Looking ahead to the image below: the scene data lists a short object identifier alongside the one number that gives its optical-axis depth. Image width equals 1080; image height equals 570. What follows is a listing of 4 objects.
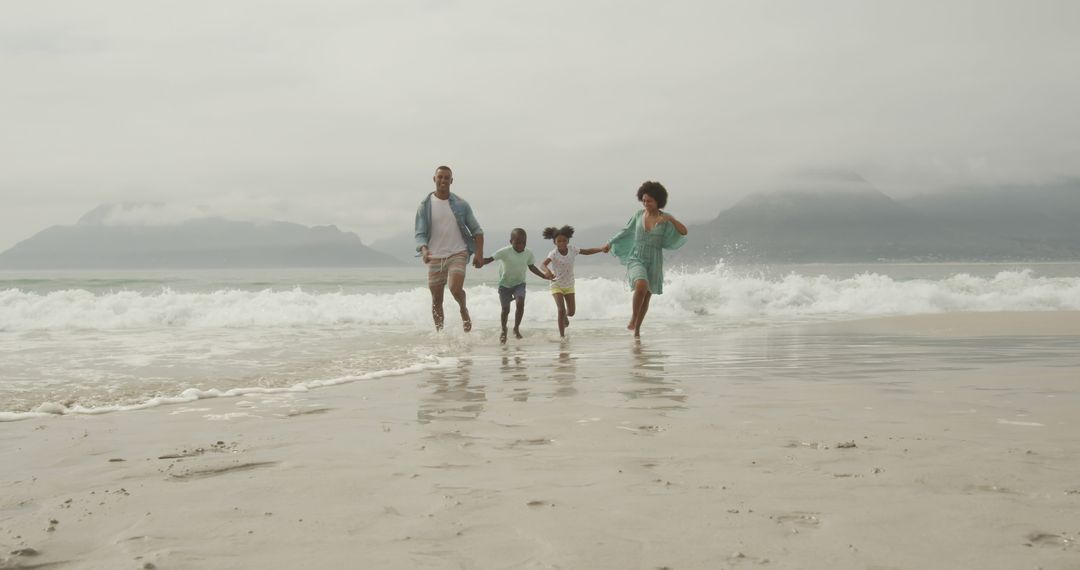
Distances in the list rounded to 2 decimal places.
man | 9.64
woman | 9.95
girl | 11.10
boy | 10.69
